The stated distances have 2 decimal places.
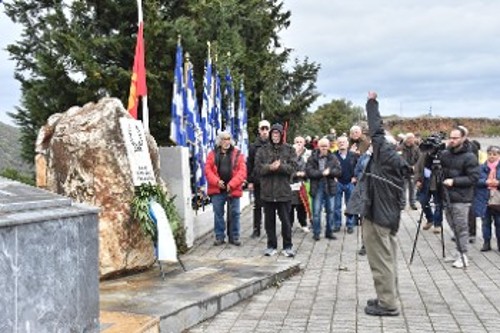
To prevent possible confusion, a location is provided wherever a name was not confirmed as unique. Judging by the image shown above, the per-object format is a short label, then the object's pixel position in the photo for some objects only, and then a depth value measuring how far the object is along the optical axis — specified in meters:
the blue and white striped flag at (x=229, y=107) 16.98
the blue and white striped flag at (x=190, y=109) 12.87
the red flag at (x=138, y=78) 10.58
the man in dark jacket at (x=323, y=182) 11.61
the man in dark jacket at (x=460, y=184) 9.05
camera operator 9.80
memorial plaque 7.62
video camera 9.78
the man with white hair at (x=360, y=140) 7.07
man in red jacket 10.74
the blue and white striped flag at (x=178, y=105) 12.28
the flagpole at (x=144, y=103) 10.25
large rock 7.49
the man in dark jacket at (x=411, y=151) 15.85
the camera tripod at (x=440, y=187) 9.12
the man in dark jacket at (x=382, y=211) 6.38
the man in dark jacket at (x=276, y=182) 9.48
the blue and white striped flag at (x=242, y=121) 18.20
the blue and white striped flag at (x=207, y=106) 14.13
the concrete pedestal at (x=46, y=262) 3.55
